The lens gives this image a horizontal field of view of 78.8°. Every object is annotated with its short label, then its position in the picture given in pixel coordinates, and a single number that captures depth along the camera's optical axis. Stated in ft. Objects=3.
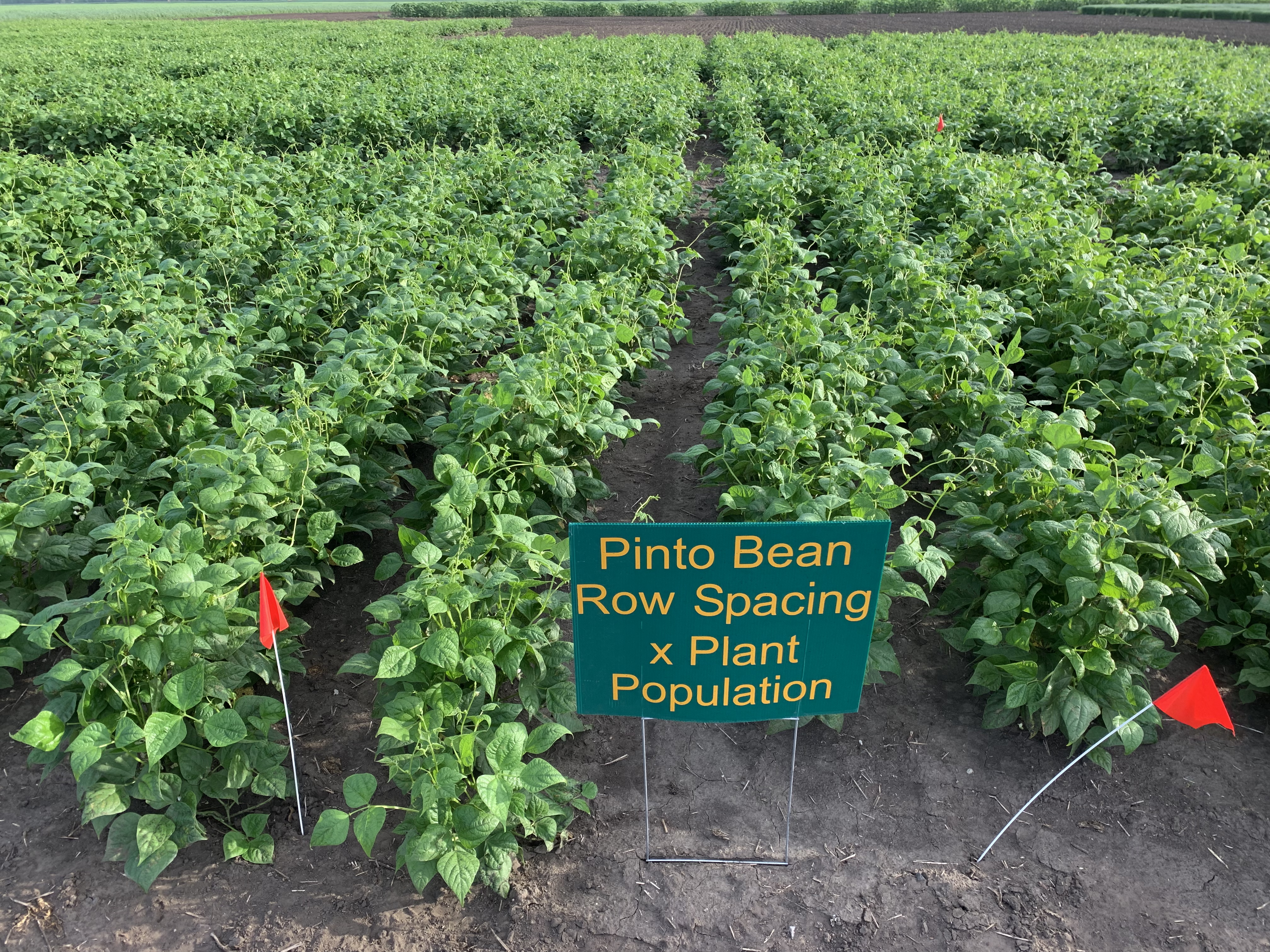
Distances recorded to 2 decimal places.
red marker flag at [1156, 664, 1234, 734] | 7.42
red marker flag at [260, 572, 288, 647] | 8.11
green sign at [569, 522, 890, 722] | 7.01
